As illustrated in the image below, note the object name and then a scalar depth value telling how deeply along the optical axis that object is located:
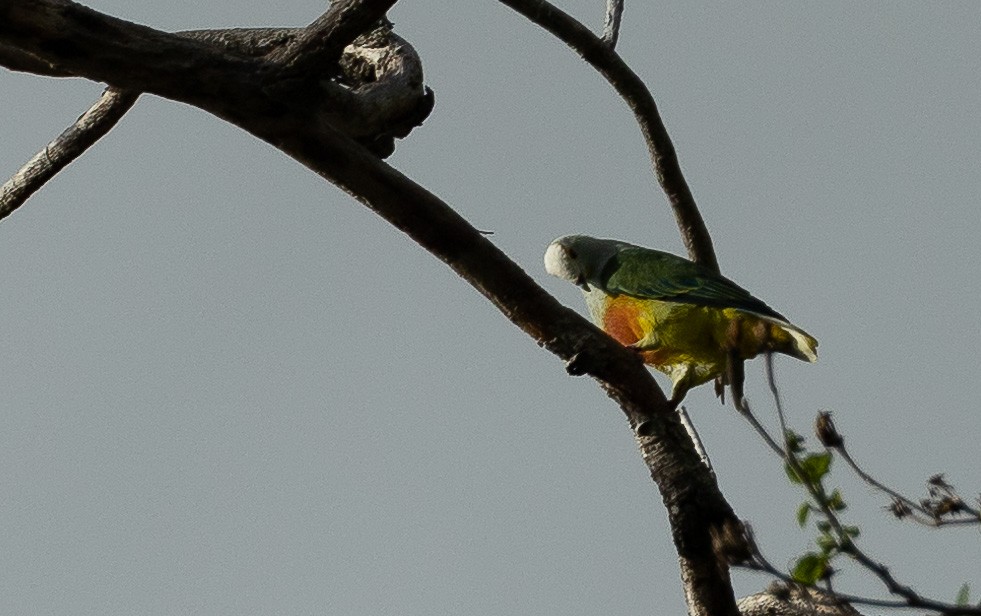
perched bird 10.87
